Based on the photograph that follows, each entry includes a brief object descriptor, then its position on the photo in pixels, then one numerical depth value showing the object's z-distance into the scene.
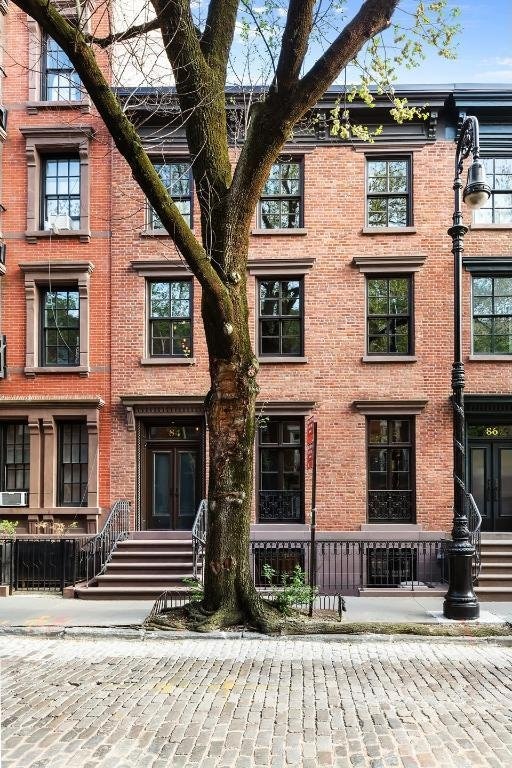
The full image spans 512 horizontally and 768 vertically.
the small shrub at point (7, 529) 13.80
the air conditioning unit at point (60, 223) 15.09
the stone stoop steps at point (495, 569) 12.12
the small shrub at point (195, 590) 9.92
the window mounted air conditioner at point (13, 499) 14.40
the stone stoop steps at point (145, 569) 11.98
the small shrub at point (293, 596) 9.61
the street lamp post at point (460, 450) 9.73
